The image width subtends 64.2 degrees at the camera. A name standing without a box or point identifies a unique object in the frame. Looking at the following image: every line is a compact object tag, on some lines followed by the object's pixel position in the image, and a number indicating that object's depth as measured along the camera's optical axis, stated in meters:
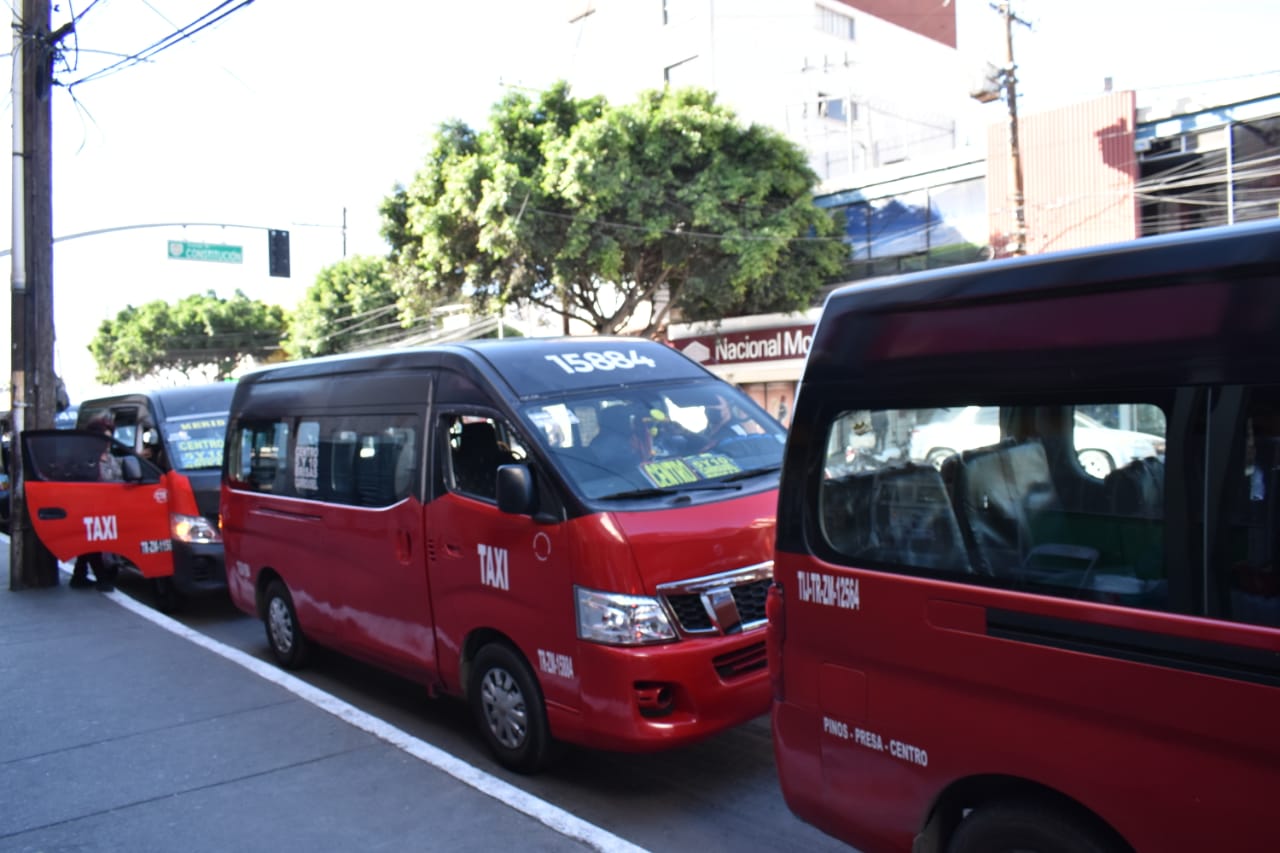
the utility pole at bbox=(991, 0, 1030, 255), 19.12
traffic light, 21.72
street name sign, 20.97
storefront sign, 25.08
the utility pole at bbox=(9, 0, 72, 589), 11.14
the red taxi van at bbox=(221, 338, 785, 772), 4.51
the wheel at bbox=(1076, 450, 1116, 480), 2.83
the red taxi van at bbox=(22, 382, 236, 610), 9.51
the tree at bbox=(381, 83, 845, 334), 20.94
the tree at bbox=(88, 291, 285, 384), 49.22
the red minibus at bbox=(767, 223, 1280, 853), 2.43
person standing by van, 10.85
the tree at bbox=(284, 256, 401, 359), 35.44
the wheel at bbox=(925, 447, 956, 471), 3.17
